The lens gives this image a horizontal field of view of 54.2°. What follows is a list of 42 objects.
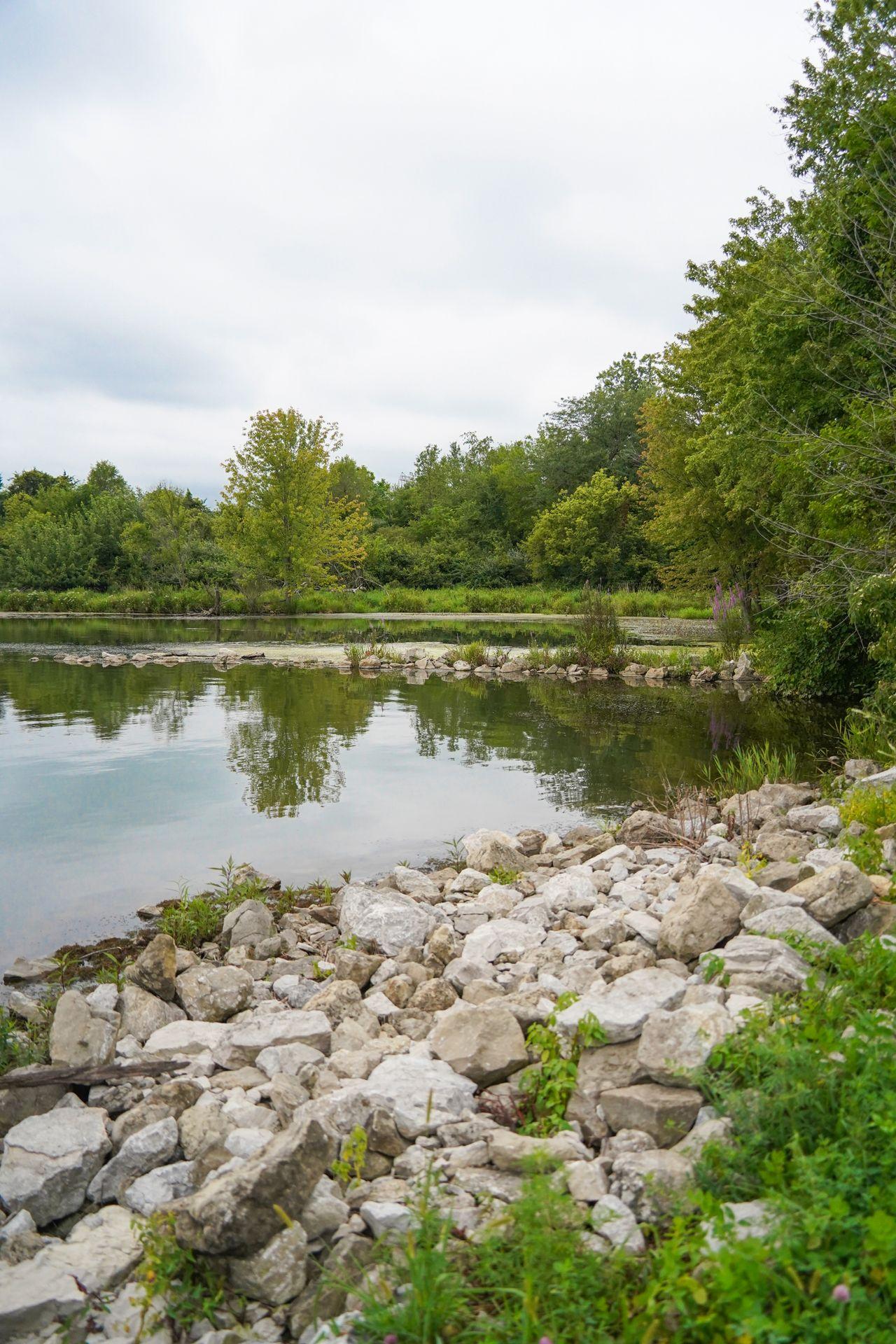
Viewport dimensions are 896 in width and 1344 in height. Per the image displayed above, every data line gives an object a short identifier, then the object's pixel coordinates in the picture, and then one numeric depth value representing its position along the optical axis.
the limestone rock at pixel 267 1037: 3.61
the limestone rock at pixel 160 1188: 2.78
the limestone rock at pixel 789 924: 3.55
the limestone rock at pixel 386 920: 4.96
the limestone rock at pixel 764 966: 3.23
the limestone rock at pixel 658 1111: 2.70
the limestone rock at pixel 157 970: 4.33
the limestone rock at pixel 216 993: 4.25
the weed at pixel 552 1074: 2.93
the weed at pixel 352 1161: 2.69
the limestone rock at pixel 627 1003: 3.12
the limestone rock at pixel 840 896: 3.72
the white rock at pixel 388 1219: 2.44
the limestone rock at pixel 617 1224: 2.26
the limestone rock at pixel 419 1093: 2.92
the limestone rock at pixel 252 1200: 2.41
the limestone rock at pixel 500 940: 4.58
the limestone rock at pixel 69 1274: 2.32
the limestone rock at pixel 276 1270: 2.36
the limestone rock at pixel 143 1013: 3.98
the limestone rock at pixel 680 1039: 2.79
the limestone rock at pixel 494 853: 6.69
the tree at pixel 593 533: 47.47
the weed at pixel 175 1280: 2.37
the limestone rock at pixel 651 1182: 2.36
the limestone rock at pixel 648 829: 7.15
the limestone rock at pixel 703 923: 3.86
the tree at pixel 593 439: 52.25
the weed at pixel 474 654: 22.67
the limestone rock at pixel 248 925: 5.27
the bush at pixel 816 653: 12.66
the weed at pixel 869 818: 4.43
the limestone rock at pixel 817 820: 6.13
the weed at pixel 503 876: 6.34
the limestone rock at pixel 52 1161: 2.79
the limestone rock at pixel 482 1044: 3.22
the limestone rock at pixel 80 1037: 3.55
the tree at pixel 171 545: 50.00
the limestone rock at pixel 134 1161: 2.91
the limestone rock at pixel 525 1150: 2.63
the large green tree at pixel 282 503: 39.28
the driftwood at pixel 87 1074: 3.33
